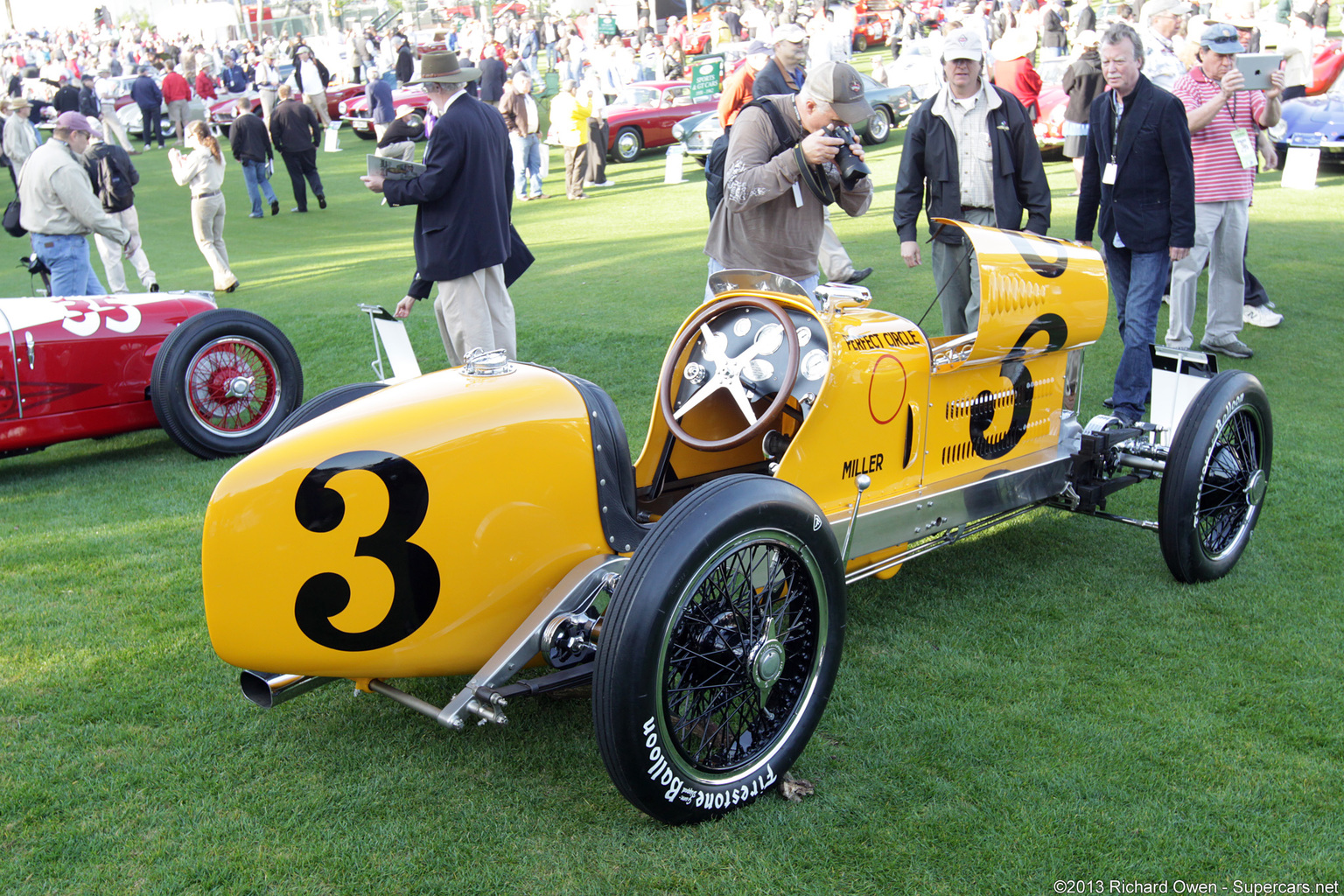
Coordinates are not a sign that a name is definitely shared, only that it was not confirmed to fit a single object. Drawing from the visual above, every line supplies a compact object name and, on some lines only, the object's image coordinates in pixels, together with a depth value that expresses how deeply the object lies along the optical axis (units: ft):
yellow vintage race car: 8.75
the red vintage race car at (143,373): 18.29
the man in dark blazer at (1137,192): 17.47
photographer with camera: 14.26
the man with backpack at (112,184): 30.37
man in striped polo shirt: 20.71
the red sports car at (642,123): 61.67
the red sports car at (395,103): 72.23
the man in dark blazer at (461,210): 17.75
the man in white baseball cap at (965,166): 17.49
